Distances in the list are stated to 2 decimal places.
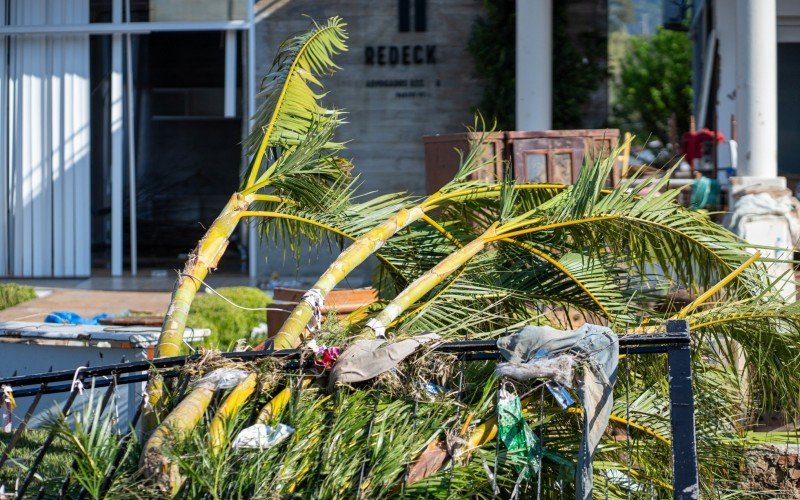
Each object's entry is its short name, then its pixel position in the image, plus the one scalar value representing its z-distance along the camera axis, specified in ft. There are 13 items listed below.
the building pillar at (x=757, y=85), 64.90
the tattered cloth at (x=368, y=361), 25.38
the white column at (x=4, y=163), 92.73
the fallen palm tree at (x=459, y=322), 23.65
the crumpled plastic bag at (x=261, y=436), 23.26
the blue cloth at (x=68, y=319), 55.47
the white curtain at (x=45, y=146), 92.58
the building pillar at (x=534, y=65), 80.28
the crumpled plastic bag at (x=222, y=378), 25.17
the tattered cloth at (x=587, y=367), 24.20
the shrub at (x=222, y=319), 55.36
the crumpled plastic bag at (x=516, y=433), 25.20
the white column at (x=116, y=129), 92.73
